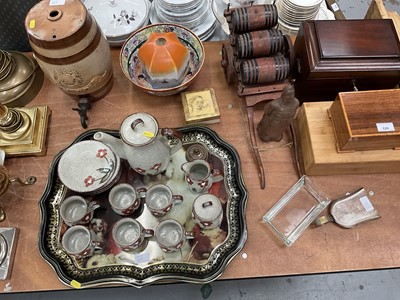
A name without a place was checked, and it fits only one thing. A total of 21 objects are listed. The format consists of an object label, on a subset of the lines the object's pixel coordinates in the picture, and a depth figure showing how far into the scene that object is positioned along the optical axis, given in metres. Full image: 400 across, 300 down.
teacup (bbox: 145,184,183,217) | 0.95
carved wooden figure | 0.94
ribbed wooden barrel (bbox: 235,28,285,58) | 1.03
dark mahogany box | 1.00
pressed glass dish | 1.02
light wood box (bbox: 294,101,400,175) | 1.01
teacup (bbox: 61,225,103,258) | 0.91
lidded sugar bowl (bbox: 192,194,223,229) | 0.92
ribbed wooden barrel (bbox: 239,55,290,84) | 1.02
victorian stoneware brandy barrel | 0.93
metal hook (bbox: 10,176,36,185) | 1.05
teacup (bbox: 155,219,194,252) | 0.91
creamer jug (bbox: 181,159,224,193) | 0.97
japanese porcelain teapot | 0.88
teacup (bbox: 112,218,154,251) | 0.92
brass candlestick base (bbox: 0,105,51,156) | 1.08
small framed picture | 1.11
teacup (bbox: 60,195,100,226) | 0.94
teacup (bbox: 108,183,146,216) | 0.96
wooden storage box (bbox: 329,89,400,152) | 0.93
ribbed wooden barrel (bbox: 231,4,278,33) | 1.04
